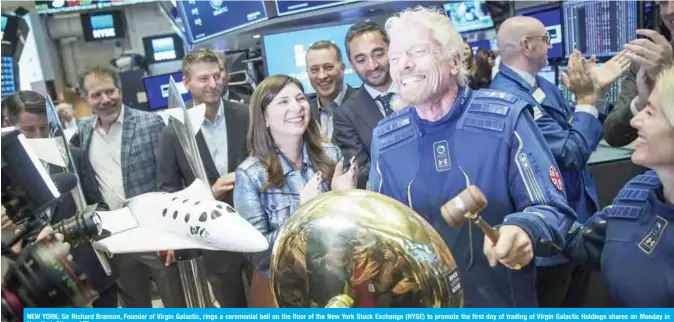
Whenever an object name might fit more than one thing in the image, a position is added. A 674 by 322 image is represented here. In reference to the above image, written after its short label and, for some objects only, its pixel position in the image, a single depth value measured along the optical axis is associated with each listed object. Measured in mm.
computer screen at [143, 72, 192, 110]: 3639
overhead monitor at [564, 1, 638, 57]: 1786
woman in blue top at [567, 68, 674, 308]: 812
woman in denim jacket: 1271
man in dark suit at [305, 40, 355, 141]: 1631
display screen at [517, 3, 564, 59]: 1914
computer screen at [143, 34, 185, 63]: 6392
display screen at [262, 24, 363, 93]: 1782
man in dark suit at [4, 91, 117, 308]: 1319
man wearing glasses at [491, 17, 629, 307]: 1243
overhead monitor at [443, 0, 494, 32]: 3971
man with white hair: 958
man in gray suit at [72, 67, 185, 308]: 1690
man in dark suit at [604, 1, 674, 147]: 1193
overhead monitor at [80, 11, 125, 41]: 7289
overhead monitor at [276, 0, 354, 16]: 2321
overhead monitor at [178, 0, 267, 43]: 2322
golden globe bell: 723
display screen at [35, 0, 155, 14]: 5796
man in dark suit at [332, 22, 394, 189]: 1411
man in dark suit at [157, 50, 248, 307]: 1630
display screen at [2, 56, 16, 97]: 3201
